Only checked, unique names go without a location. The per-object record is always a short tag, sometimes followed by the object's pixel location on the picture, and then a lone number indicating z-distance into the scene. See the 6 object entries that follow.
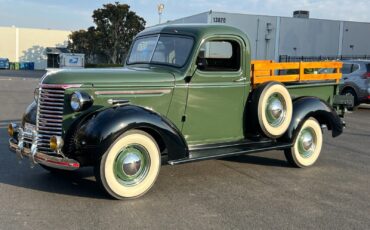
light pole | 31.67
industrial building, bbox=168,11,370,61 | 34.19
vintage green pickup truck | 5.14
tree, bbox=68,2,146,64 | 51.84
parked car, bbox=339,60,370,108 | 14.41
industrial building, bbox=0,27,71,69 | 74.06
